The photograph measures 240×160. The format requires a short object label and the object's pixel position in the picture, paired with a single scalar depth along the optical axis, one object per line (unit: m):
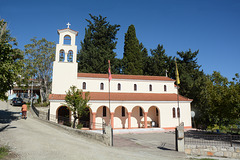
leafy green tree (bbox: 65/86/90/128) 19.31
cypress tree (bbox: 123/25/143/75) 43.41
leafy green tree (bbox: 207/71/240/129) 16.92
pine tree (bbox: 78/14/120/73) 41.12
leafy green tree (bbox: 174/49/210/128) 30.01
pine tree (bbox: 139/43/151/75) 46.66
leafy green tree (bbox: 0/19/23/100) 13.04
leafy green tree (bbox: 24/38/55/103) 34.50
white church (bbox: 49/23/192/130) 23.99
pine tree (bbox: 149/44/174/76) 44.88
